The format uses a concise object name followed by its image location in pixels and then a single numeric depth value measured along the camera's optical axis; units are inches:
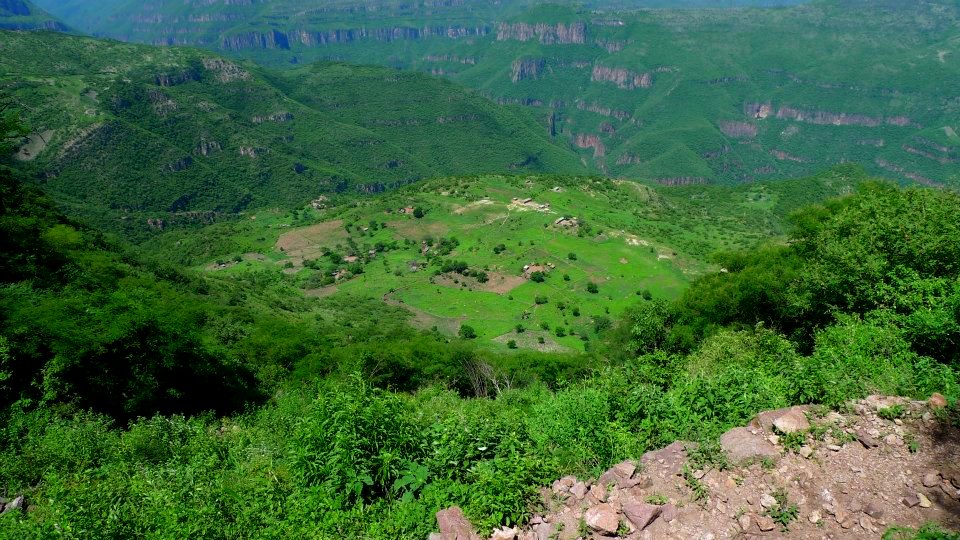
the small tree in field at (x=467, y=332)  3770.7
